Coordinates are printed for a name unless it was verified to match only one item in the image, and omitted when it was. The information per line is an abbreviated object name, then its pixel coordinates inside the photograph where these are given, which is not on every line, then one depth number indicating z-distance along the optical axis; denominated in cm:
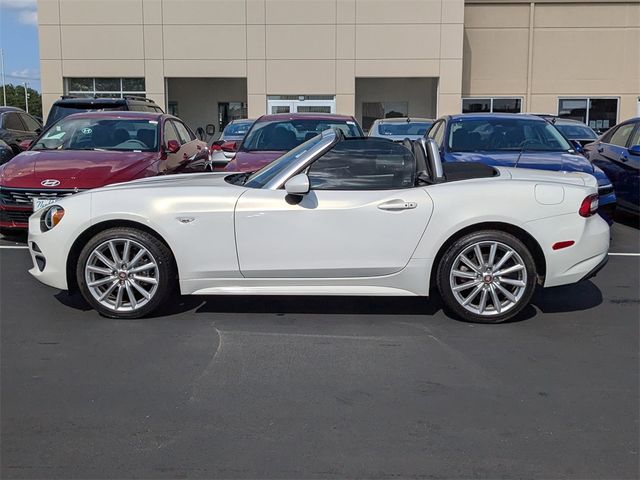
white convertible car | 500
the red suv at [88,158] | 746
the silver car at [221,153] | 889
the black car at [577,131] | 1422
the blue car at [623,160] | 912
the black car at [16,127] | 1384
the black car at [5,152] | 1172
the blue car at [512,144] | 766
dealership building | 2470
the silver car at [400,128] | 1417
